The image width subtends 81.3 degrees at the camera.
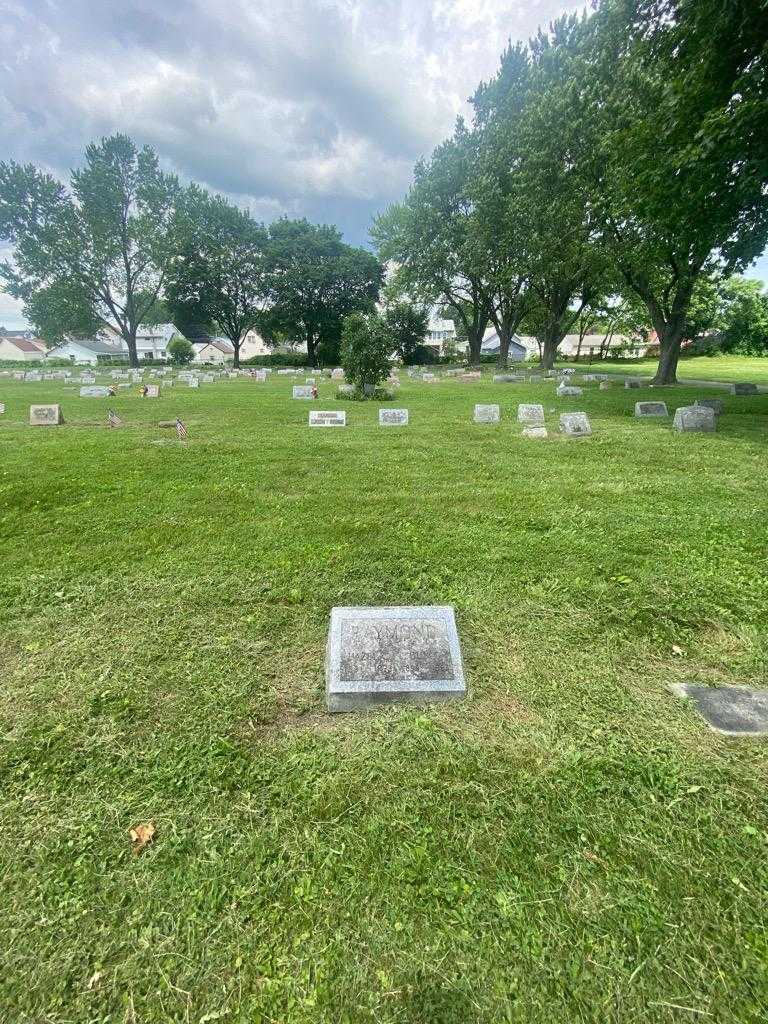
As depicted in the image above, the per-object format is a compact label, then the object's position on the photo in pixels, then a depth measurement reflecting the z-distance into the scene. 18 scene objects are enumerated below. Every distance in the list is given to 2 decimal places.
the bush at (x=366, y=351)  17.20
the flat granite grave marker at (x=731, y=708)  2.45
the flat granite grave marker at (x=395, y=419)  11.25
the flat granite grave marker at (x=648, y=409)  11.66
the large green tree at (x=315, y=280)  45.78
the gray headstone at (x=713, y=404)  11.21
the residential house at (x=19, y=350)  78.44
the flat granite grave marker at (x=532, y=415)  10.98
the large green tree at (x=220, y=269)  44.03
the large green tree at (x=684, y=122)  9.16
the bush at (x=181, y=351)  63.31
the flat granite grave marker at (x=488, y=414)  11.38
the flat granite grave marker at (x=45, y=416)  11.31
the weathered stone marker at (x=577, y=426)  9.55
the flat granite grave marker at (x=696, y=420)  9.54
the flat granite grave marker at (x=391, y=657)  2.65
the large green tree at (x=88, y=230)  38.69
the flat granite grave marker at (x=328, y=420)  11.03
